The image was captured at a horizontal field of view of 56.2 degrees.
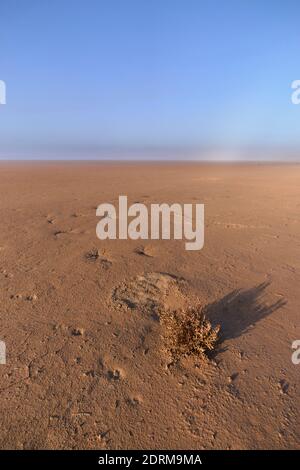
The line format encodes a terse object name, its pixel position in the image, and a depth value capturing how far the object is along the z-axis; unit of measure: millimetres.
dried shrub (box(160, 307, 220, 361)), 3439
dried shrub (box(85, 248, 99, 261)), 6287
